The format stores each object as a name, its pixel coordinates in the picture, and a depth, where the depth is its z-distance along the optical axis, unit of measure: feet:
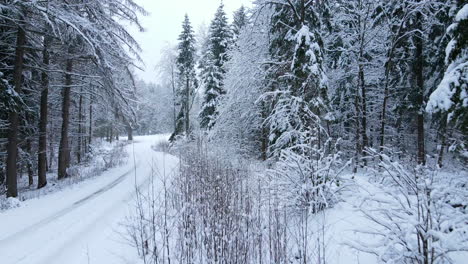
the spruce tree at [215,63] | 73.05
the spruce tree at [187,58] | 96.07
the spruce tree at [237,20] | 76.83
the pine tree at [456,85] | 12.11
